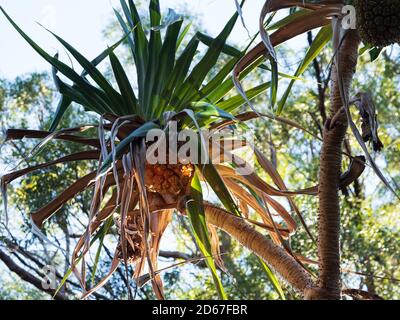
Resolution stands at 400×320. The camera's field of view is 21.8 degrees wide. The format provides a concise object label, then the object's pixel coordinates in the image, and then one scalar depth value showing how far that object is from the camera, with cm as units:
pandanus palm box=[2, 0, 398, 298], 344
